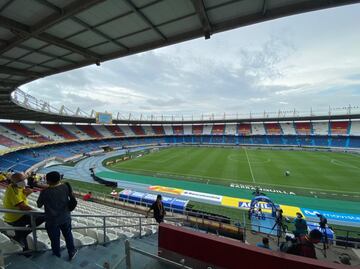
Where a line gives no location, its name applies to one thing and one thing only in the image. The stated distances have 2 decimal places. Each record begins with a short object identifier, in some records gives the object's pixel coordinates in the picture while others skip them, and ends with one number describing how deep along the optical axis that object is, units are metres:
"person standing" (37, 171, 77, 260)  3.56
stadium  3.90
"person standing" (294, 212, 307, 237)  7.66
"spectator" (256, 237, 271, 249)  7.08
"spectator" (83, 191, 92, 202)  17.04
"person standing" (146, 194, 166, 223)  7.43
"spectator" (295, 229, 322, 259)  3.52
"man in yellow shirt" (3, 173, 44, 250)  3.88
